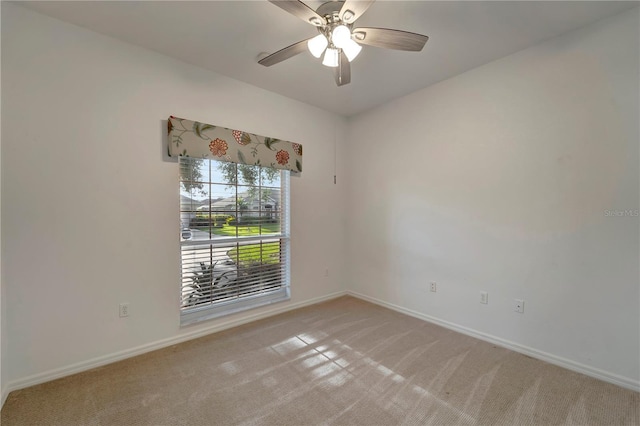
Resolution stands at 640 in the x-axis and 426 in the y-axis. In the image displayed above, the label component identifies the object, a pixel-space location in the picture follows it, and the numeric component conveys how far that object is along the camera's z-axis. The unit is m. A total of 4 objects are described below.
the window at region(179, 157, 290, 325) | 2.68
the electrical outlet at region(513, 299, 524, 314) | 2.41
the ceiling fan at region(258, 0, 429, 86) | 1.55
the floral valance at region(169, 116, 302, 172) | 2.48
